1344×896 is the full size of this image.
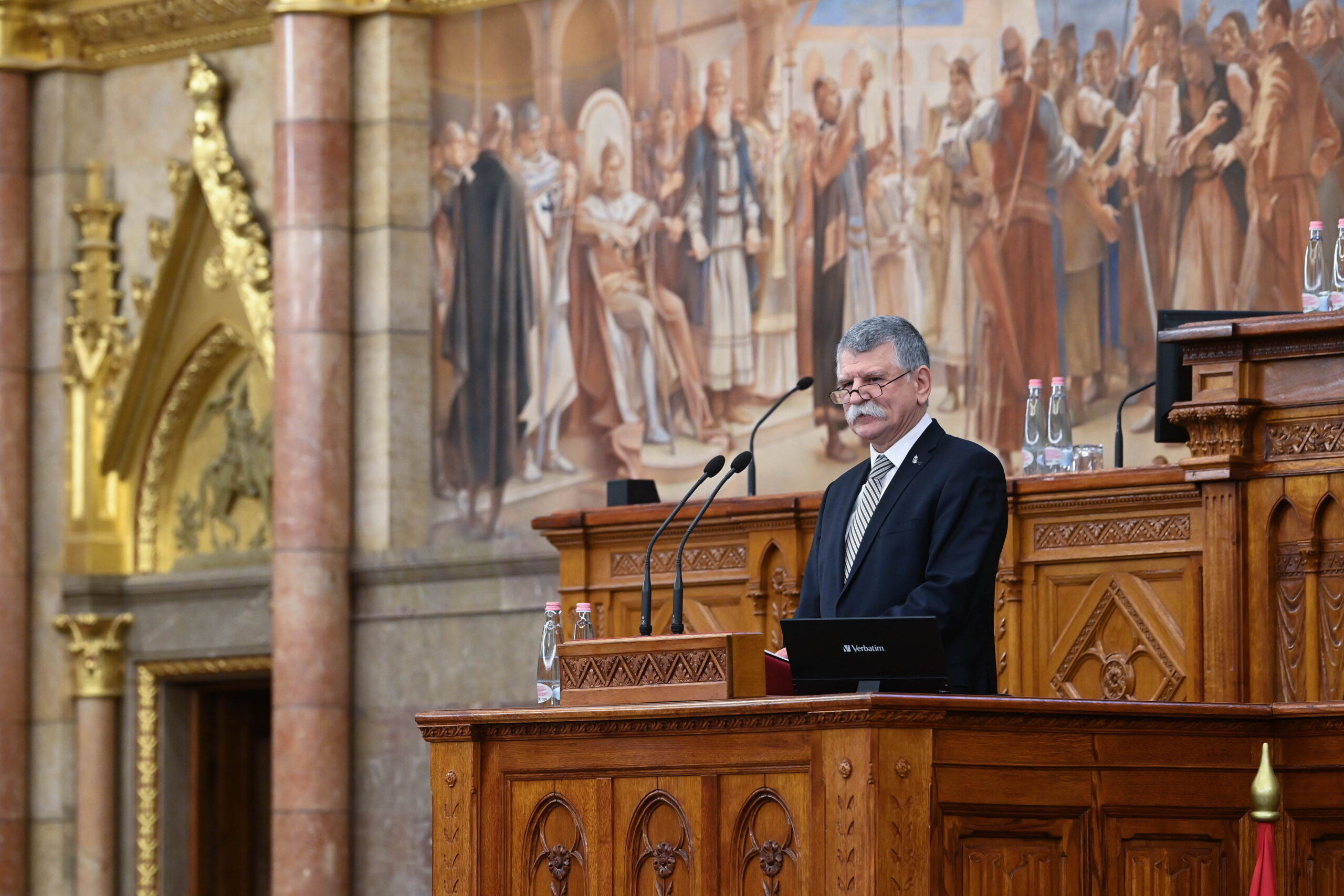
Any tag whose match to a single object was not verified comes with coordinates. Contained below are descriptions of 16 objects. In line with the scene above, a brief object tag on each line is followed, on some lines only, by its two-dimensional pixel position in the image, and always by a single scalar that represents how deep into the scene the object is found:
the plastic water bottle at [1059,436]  17.29
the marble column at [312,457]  24.21
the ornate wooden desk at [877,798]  10.26
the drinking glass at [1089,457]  17.02
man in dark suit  11.40
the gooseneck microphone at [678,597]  11.65
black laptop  10.61
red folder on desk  11.44
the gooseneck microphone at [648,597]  12.18
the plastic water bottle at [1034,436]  17.33
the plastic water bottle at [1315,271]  15.17
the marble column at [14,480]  26.93
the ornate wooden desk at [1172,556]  13.61
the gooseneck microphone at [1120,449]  16.59
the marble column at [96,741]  26.66
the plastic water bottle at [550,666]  13.66
